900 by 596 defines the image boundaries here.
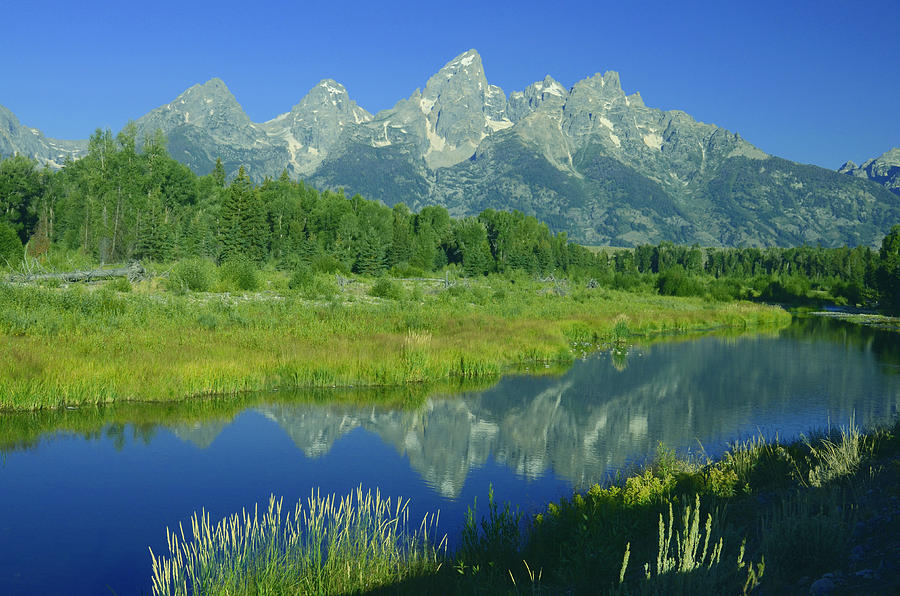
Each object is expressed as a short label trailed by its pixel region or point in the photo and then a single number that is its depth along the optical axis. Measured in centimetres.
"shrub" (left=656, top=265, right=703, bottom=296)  7900
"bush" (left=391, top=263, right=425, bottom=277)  7269
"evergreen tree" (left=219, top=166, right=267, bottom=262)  6788
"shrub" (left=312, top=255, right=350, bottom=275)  6394
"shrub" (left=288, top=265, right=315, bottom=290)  4597
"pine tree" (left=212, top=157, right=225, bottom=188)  9131
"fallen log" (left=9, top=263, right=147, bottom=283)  3500
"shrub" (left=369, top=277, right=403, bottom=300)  4744
